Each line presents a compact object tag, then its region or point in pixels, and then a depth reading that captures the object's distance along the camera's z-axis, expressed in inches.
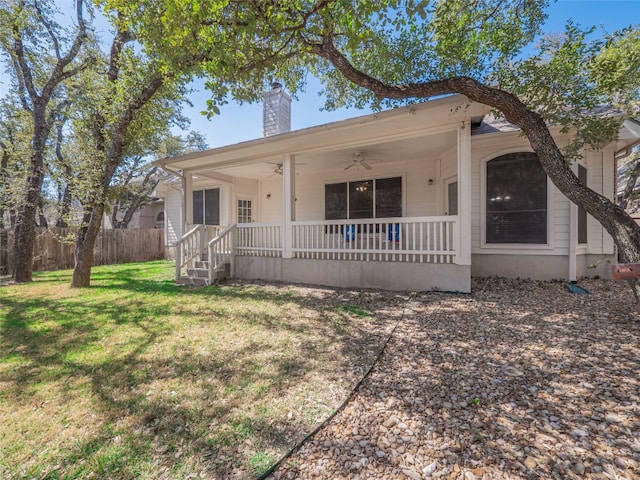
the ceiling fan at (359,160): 272.7
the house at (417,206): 211.0
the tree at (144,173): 597.0
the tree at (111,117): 250.5
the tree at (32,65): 282.2
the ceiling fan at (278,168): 316.7
